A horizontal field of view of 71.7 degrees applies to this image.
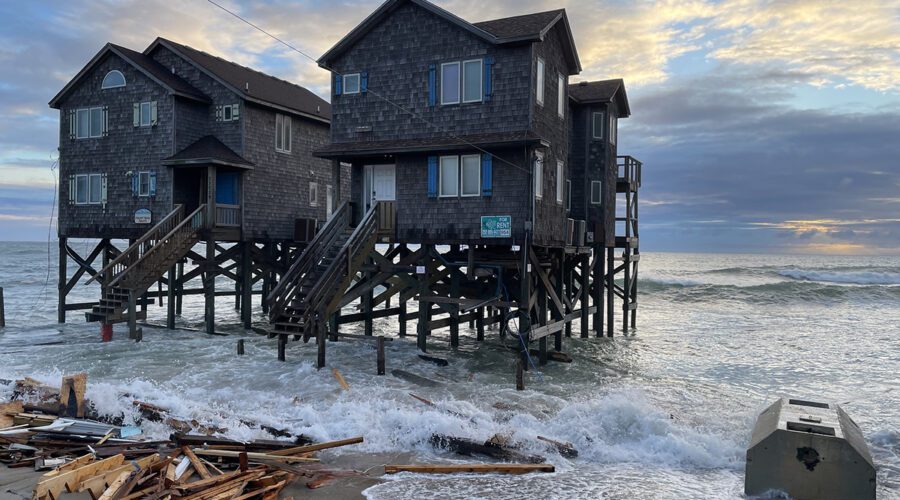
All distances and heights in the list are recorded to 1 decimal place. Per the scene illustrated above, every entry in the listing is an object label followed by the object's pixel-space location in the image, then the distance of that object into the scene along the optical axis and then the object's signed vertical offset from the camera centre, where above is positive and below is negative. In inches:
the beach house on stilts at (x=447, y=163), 704.4 +88.9
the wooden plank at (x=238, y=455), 378.6 -134.1
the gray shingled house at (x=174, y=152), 975.0 +135.2
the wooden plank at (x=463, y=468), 402.0 -150.4
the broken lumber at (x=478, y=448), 426.9 -150.5
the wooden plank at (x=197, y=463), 346.0 -130.7
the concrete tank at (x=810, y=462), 350.6 -128.4
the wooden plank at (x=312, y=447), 406.3 -141.2
